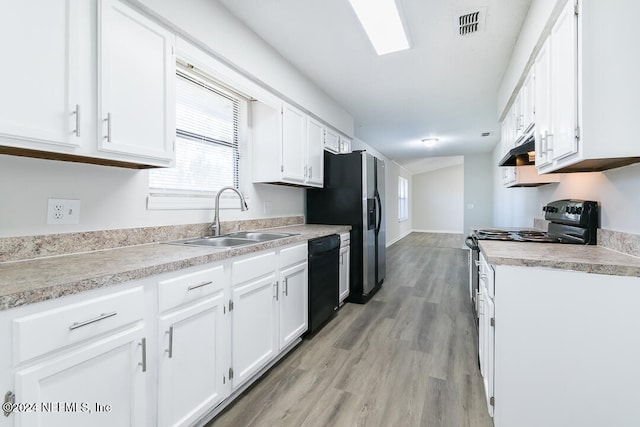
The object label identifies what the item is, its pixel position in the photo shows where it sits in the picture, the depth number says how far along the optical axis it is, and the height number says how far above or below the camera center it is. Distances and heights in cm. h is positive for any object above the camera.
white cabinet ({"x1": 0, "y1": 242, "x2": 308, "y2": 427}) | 87 -55
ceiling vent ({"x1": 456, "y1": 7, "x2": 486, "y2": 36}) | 217 +147
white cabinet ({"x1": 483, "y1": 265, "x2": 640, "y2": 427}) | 121 -61
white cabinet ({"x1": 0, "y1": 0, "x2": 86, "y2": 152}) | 105 +53
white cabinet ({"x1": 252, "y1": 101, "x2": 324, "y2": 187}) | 278 +66
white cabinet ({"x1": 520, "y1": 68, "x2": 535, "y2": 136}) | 206 +83
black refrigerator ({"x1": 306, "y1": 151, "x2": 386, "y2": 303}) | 341 +7
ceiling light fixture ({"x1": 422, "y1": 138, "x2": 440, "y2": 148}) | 601 +147
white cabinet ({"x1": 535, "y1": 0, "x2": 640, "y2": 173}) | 118 +55
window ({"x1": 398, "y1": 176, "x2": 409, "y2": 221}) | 957 +45
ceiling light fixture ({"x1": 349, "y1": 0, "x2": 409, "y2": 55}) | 202 +145
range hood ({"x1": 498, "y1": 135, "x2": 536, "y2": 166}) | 208 +45
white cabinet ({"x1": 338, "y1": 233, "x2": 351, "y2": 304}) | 322 -62
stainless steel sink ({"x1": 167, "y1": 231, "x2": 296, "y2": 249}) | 197 -21
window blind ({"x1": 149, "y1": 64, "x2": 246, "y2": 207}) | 215 +60
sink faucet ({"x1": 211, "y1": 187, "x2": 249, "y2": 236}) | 222 -5
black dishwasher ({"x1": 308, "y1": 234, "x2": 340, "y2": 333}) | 255 -64
